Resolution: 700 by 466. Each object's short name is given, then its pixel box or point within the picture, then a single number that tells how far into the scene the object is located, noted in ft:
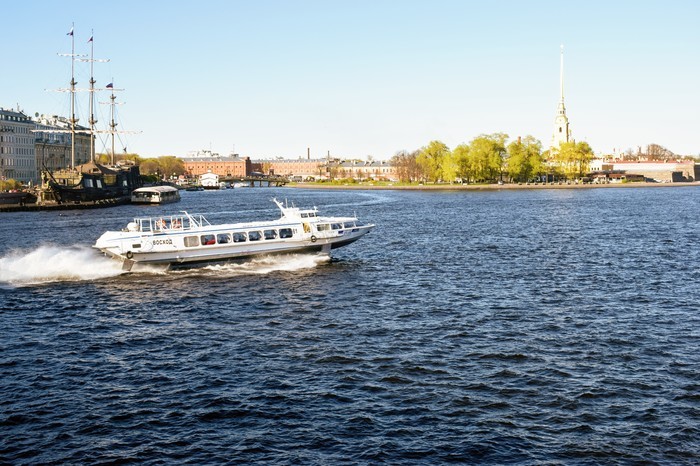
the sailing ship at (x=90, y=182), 457.27
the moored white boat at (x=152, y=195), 524.93
